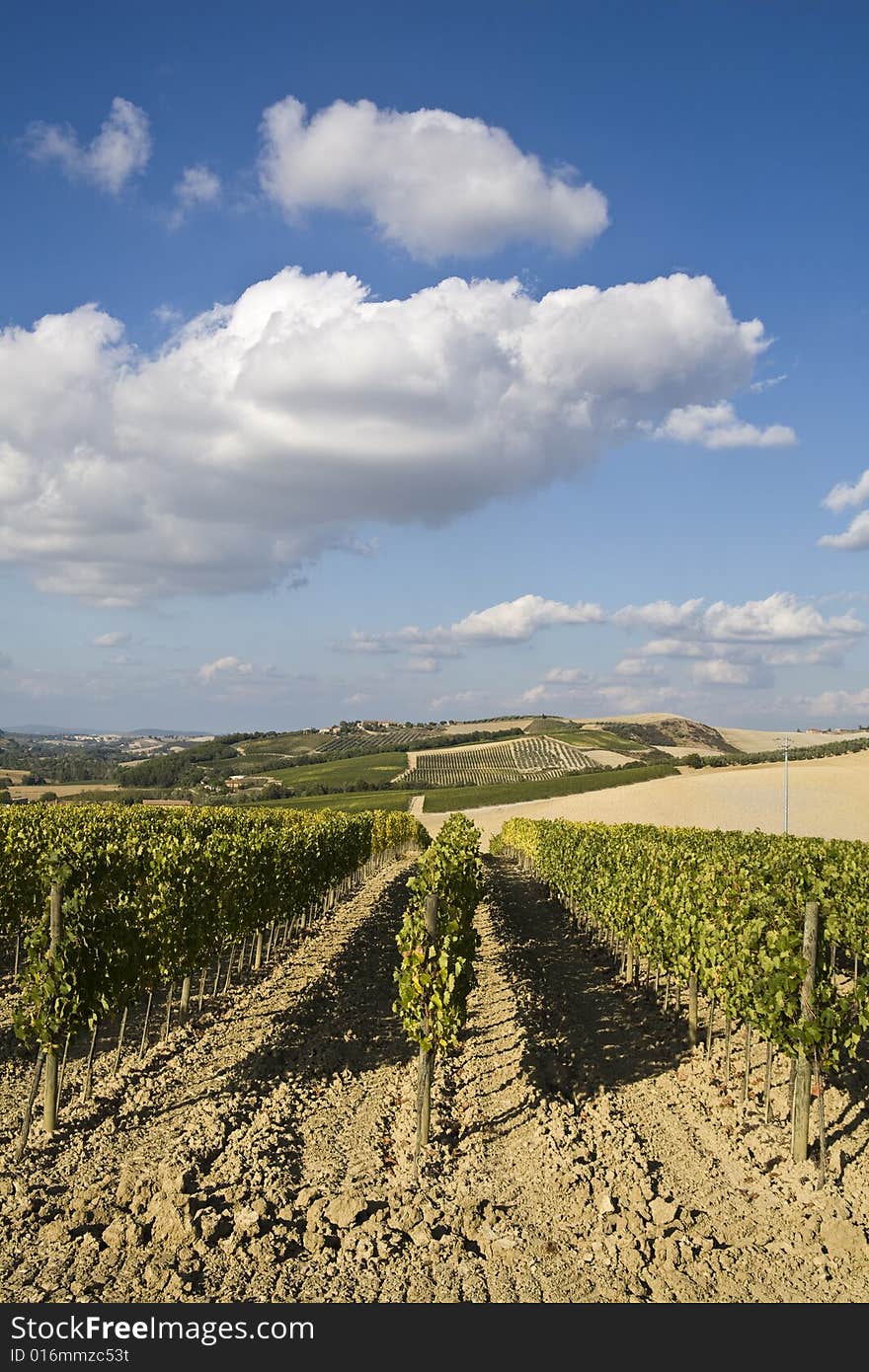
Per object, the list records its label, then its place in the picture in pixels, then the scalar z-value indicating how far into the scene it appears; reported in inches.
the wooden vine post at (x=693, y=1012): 559.6
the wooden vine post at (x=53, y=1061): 398.9
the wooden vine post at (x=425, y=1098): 385.4
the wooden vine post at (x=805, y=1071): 377.1
